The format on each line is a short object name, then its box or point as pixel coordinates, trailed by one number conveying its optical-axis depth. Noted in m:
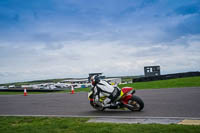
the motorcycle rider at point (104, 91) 9.74
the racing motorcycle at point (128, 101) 9.40
